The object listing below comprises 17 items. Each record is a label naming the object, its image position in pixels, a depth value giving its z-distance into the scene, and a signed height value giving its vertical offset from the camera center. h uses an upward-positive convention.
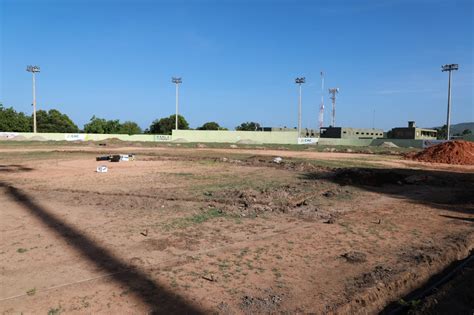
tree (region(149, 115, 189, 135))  122.69 +2.71
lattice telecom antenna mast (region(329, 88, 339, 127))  128.75 +13.71
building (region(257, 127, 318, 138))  128.94 +1.71
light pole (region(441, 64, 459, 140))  69.19 +12.63
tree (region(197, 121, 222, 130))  135.10 +2.60
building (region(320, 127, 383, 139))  121.69 +1.02
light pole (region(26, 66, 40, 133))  77.75 +12.31
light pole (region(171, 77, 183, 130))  90.38 +11.96
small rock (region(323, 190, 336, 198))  13.24 -2.00
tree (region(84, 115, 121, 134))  111.79 +1.70
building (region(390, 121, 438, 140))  113.00 +1.27
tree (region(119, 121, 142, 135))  115.54 +1.33
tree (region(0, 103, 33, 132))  91.40 +2.27
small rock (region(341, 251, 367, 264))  6.50 -2.05
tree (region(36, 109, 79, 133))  107.94 +2.59
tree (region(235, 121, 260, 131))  159.80 +3.36
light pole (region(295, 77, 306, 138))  87.09 +11.99
